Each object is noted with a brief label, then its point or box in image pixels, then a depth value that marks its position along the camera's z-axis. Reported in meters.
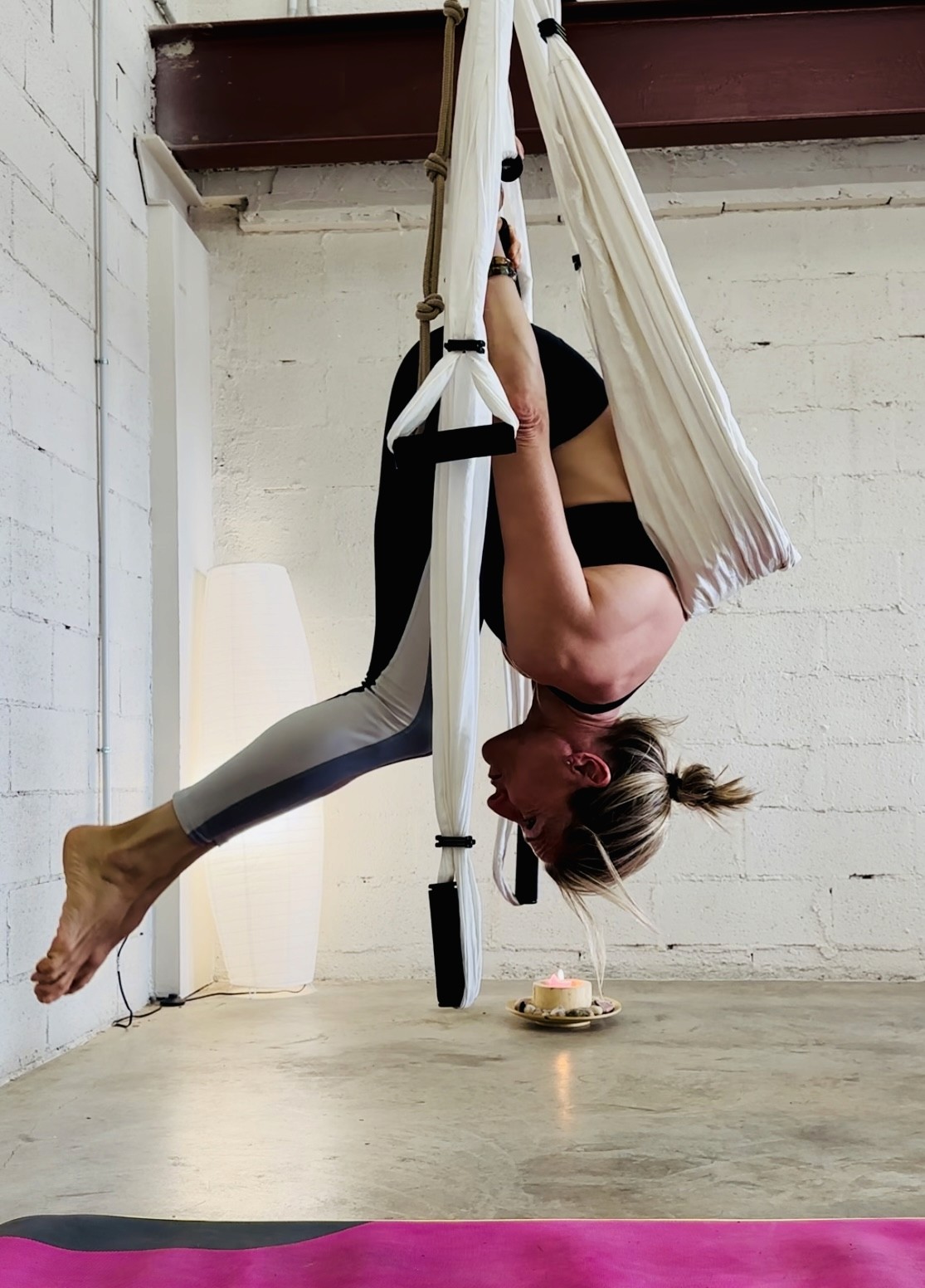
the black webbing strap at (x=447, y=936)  1.41
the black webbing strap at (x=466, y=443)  1.38
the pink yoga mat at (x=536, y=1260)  1.35
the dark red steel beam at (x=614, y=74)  3.34
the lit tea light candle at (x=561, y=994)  2.85
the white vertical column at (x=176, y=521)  3.29
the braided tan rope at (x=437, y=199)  1.49
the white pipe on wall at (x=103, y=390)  2.94
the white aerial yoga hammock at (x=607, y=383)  1.42
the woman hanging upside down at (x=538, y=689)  1.51
